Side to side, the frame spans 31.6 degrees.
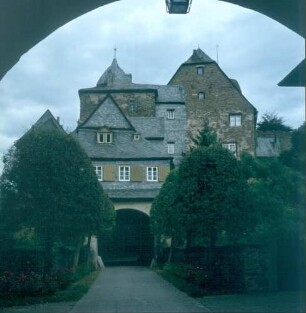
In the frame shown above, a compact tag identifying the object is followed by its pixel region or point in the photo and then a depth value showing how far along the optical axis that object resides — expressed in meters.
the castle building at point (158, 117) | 40.78
